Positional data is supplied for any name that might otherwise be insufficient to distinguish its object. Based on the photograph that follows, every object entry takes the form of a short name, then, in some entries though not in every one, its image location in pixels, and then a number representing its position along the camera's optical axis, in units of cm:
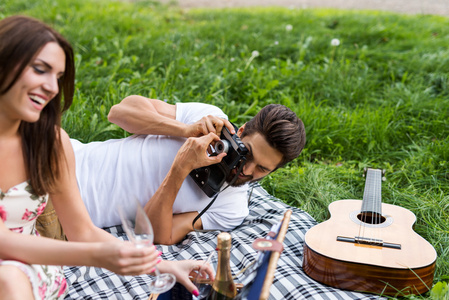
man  239
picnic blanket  216
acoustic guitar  213
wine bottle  153
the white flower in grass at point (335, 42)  475
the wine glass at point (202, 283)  172
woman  141
